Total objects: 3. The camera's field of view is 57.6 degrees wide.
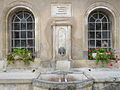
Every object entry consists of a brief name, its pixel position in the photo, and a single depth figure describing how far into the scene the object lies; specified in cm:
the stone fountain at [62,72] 304
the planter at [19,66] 540
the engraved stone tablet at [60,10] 555
